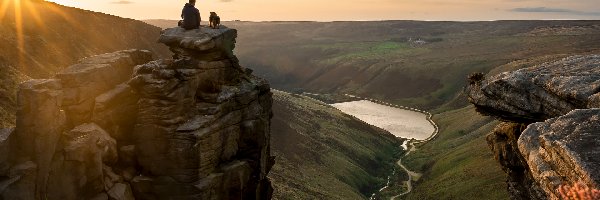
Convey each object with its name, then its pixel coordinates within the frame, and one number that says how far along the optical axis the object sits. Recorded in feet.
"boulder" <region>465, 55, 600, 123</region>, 104.17
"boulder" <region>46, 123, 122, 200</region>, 94.43
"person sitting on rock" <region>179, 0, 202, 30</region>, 126.93
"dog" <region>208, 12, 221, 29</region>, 131.13
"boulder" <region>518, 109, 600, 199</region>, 68.69
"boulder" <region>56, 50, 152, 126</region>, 103.19
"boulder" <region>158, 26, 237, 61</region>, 123.34
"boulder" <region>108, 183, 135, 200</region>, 102.63
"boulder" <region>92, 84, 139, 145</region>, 106.01
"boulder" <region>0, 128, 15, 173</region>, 87.30
